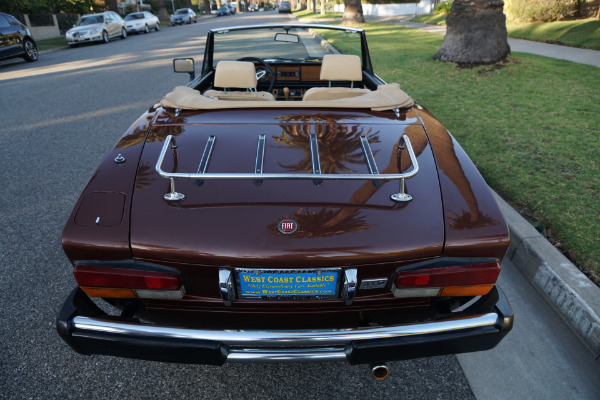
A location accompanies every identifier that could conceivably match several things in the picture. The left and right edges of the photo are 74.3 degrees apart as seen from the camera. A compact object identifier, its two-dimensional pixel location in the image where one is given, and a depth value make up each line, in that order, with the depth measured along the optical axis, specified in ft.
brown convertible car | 4.99
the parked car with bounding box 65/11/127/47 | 60.03
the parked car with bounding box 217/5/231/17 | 173.99
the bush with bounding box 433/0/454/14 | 79.37
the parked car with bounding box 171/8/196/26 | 110.22
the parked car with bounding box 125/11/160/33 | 79.20
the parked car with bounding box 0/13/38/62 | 39.51
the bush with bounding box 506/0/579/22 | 50.75
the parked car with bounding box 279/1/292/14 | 168.08
